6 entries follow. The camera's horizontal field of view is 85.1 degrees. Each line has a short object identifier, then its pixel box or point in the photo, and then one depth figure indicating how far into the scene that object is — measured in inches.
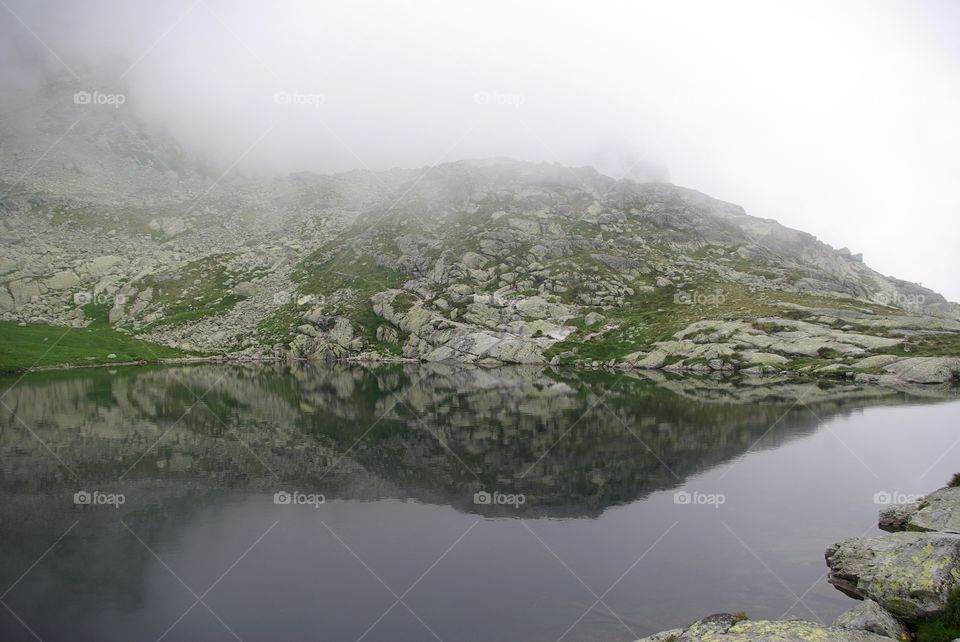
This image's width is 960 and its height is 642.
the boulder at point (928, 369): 3622.0
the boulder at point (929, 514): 1151.0
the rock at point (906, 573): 749.9
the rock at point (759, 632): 663.8
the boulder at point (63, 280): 6139.3
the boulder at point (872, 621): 721.0
